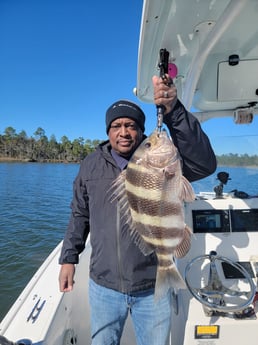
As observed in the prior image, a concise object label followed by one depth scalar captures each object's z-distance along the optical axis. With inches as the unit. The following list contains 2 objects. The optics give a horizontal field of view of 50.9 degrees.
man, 70.4
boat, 78.5
